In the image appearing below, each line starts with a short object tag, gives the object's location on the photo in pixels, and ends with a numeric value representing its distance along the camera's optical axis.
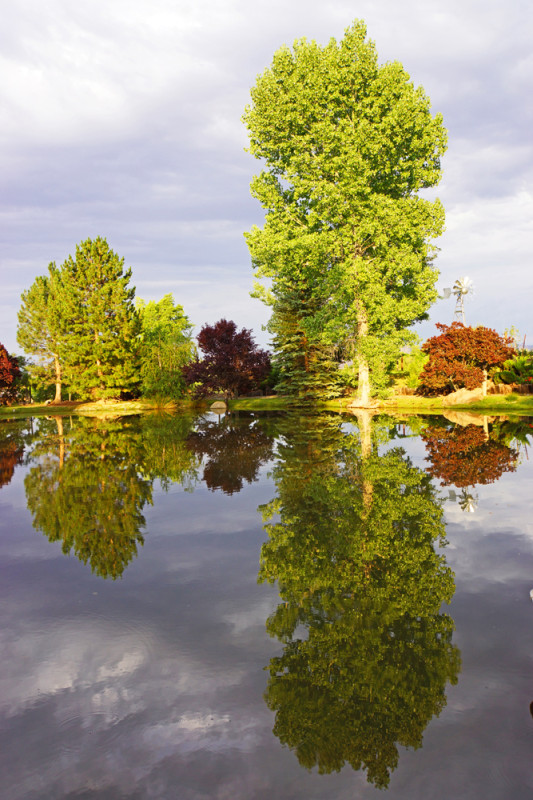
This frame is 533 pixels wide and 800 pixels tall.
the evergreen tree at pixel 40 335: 53.59
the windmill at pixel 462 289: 64.94
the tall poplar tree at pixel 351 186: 26.48
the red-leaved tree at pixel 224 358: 37.25
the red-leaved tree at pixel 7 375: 46.34
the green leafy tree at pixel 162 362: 43.59
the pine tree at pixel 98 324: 44.66
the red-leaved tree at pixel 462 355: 30.23
